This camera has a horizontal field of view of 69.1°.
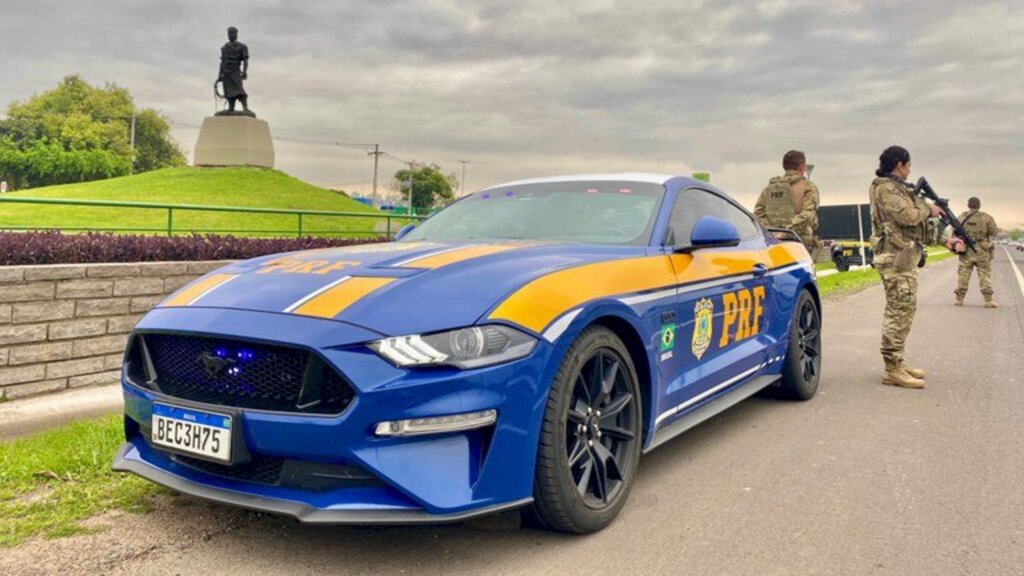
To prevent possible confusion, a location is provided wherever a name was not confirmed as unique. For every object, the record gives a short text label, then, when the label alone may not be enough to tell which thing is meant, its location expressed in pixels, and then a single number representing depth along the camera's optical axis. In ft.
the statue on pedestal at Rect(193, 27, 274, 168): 87.40
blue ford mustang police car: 7.86
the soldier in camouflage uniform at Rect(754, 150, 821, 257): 26.35
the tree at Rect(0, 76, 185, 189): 239.71
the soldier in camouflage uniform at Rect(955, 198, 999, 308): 43.01
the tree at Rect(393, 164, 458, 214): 351.87
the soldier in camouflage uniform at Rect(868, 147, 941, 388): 19.61
